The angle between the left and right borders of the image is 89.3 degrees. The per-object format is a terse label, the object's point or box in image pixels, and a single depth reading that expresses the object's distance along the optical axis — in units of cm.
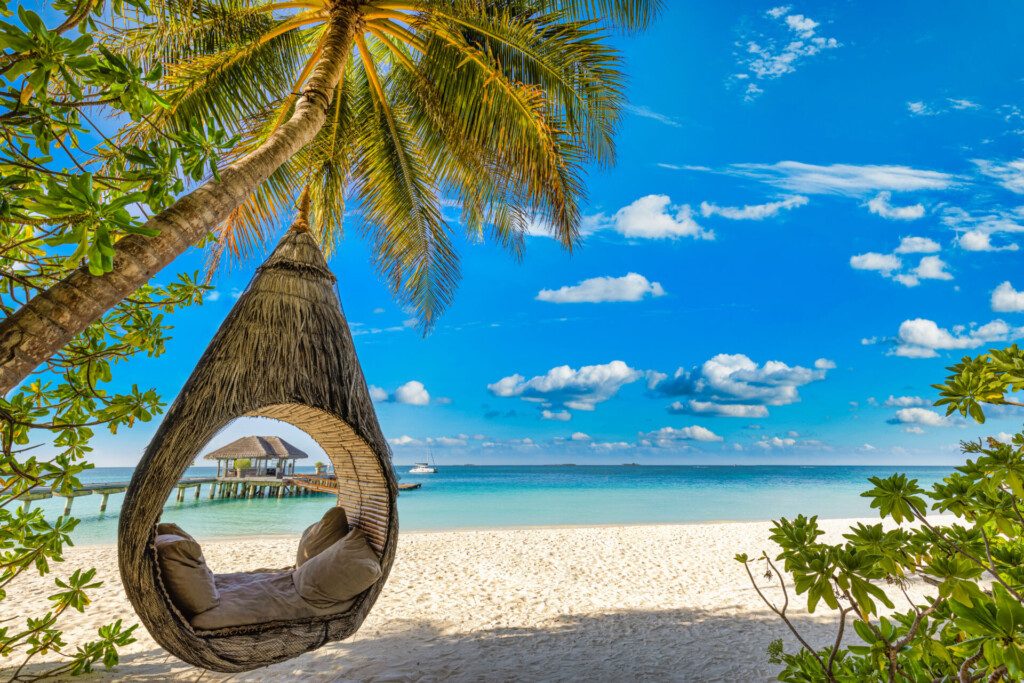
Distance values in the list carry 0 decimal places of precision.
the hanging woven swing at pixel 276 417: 175
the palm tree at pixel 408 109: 304
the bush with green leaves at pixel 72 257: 90
